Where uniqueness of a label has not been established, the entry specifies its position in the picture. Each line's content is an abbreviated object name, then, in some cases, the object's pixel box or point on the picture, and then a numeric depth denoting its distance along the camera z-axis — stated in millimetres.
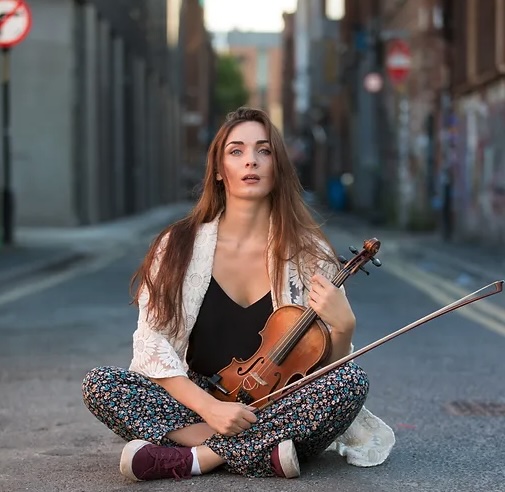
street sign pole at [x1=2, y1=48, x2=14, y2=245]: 19922
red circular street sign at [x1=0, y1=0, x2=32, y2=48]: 18391
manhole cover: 6578
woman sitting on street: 4703
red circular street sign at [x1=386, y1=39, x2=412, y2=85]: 28156
